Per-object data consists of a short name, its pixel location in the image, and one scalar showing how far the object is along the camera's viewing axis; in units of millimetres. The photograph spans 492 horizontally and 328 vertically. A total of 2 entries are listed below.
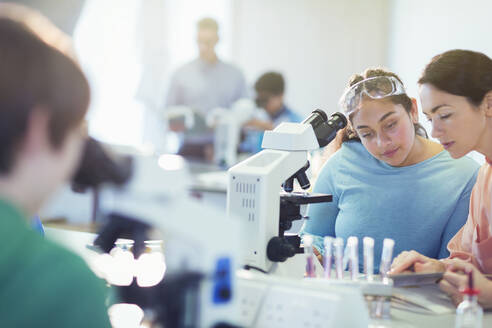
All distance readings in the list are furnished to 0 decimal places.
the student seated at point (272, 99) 4574
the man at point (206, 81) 4812
